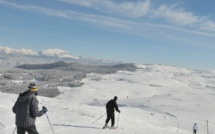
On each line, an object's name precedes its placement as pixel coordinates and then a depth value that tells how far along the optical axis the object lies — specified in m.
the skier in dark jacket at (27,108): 8.92
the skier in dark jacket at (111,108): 19.31
